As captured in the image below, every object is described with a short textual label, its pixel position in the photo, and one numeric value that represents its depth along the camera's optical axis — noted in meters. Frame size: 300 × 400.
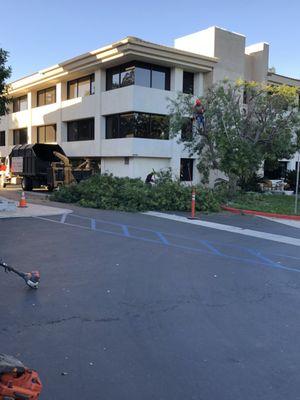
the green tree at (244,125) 21.08
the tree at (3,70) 16.36
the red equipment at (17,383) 2.57
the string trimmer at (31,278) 6.42
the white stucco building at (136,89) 27.55
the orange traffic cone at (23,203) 17.88
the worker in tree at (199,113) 22.06
